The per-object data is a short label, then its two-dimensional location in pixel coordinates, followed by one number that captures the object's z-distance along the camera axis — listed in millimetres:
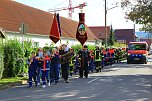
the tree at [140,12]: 37312
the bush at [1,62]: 18984
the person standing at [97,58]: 25127
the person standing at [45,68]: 16422
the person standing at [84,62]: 20875
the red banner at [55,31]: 22219
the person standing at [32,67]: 16219
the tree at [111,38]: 85125
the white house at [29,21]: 32219
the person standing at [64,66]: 18239
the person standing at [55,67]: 17623
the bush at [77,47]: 29862
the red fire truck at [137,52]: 39969
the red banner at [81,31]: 25398
